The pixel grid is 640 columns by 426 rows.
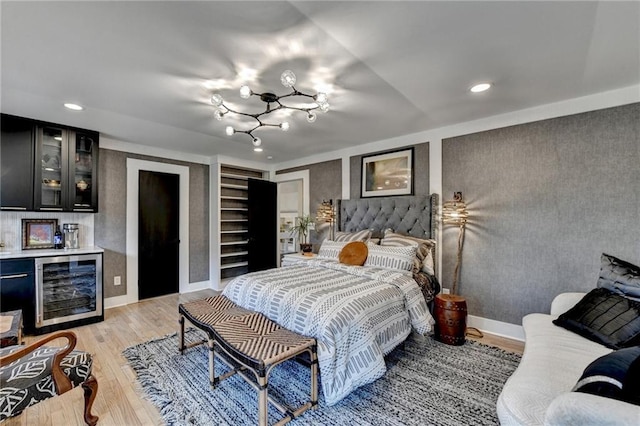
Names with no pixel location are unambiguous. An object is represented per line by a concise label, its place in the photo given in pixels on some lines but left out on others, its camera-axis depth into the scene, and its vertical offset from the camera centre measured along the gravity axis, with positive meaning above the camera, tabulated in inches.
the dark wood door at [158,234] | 173.5 -14.4
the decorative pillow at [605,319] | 67.7 -28.2
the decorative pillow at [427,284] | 117.5 -31.7
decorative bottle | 139.6 -14.4
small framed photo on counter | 134.0 -10.6
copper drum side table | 109.5 -43.0
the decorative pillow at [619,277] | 76.5 -18.6
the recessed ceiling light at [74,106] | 108.5 +42.4
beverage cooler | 122.6 -37.7
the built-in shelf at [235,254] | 213.1 -32.9
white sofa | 34.5 -33.3
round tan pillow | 128.9 -19.5
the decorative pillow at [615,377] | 37.5 -24.1
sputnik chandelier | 75.1 +36.9
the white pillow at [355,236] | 147.5 -12.9
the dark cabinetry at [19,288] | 114.3 -32.4
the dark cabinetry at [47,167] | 121.6 +21.6
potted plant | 194.7 -10.3
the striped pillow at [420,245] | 126.7 -15.6
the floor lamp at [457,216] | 126.8 -1.4
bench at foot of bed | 64.4 -34.6
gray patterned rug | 70.9 -52.8
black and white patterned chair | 55.5 -35.8
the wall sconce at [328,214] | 182.5 -1.0
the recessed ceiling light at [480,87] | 93.3 +43.4
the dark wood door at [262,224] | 213.5 -9.6
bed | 75.3 -29.3
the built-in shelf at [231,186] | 209.9 +20.7
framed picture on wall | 149.5 +22.3
